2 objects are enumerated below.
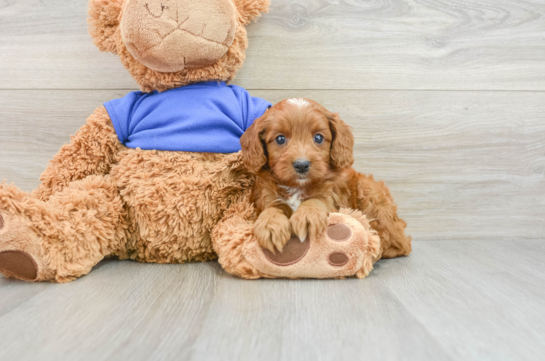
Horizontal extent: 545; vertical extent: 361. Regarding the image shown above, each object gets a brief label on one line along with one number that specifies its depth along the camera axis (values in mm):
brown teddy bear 545
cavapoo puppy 534
